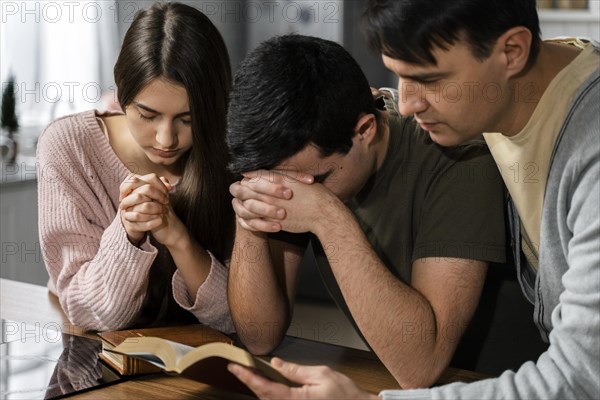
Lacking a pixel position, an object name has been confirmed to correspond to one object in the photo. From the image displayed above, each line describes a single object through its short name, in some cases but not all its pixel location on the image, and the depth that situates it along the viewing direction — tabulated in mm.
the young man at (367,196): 2058
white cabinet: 4238
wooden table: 1998
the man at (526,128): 1768
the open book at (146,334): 2050
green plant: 4305
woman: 2301
